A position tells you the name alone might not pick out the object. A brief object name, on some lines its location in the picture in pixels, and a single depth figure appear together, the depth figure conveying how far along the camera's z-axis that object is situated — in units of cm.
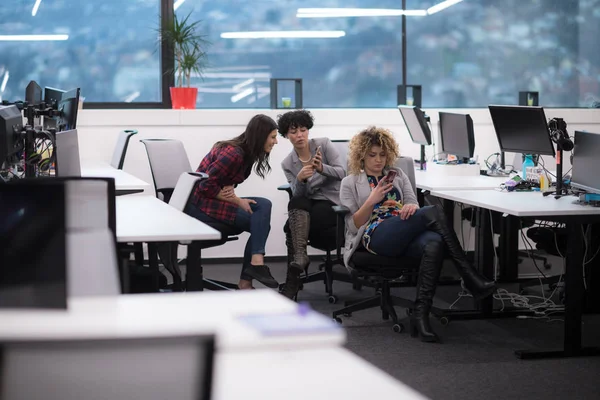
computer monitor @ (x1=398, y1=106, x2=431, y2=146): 1033
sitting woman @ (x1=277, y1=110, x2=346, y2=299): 894
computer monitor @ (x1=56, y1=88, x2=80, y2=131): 865
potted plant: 1139
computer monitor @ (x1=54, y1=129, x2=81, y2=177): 623
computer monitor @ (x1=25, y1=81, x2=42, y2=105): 966
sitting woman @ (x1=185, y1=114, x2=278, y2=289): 856
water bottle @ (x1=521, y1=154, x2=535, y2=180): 902
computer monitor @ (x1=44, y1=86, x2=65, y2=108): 956
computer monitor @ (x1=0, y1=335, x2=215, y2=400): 173
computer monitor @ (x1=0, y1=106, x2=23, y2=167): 663
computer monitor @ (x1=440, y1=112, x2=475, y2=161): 982
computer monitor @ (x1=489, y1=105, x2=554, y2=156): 852
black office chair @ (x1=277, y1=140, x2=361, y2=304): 910
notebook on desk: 296
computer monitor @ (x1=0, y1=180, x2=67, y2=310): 316
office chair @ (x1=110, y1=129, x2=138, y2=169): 988
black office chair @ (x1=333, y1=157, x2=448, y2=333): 758
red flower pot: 1135
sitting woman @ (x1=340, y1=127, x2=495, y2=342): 747
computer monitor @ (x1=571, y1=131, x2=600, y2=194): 745
